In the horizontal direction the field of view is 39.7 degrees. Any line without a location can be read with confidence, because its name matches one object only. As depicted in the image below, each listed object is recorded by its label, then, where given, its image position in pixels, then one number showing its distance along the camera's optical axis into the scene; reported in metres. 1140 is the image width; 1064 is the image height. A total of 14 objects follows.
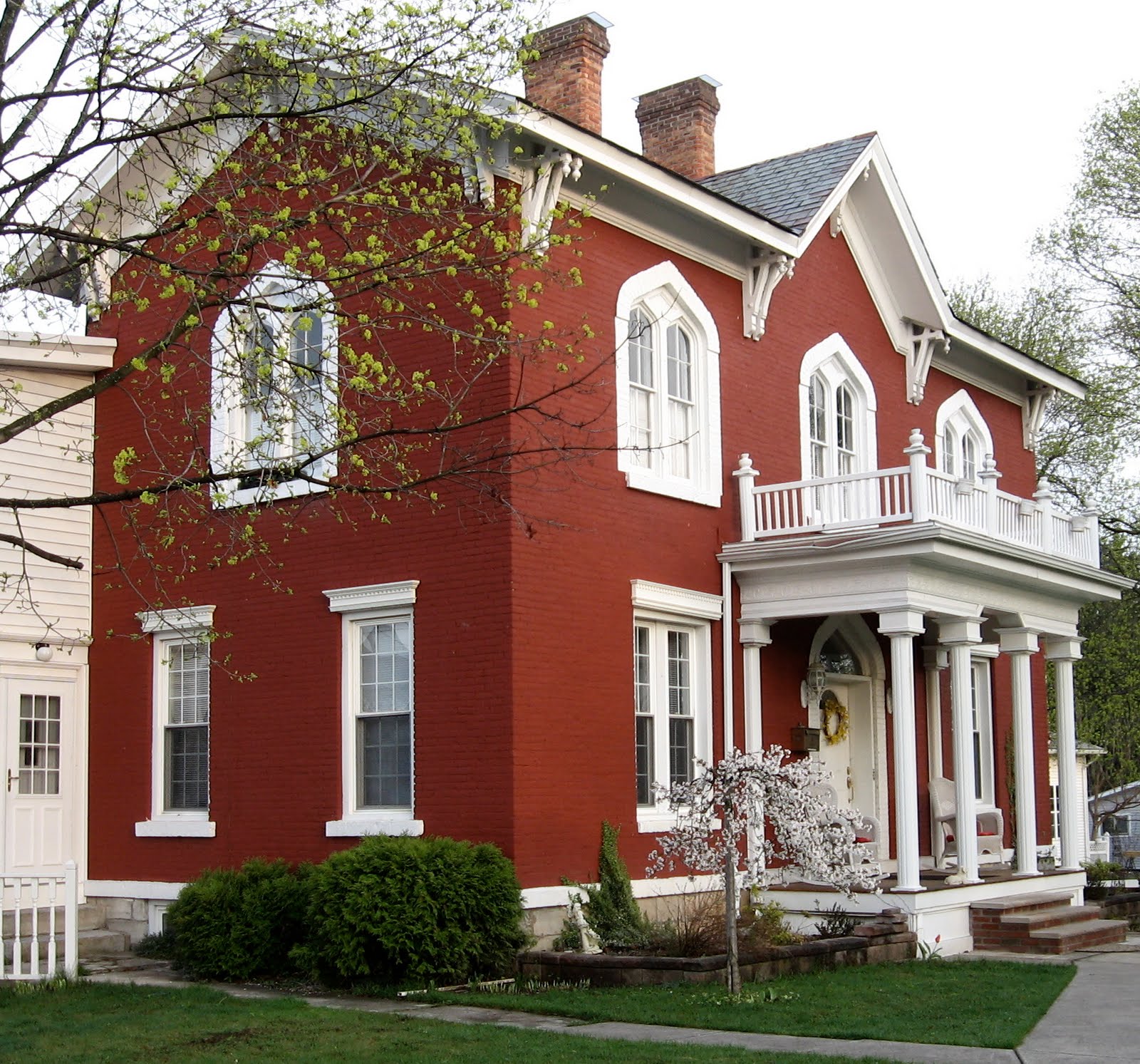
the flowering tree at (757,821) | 12.78
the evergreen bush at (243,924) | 14.52
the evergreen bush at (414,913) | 13.28
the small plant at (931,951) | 15.56
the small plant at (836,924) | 15.37
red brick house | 14.84
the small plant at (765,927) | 14.34
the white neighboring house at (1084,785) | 32.94
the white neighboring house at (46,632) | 17.19
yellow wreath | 19.25
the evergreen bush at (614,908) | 14.27
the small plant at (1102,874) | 23.31
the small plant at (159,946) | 16.34
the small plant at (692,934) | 13.88
